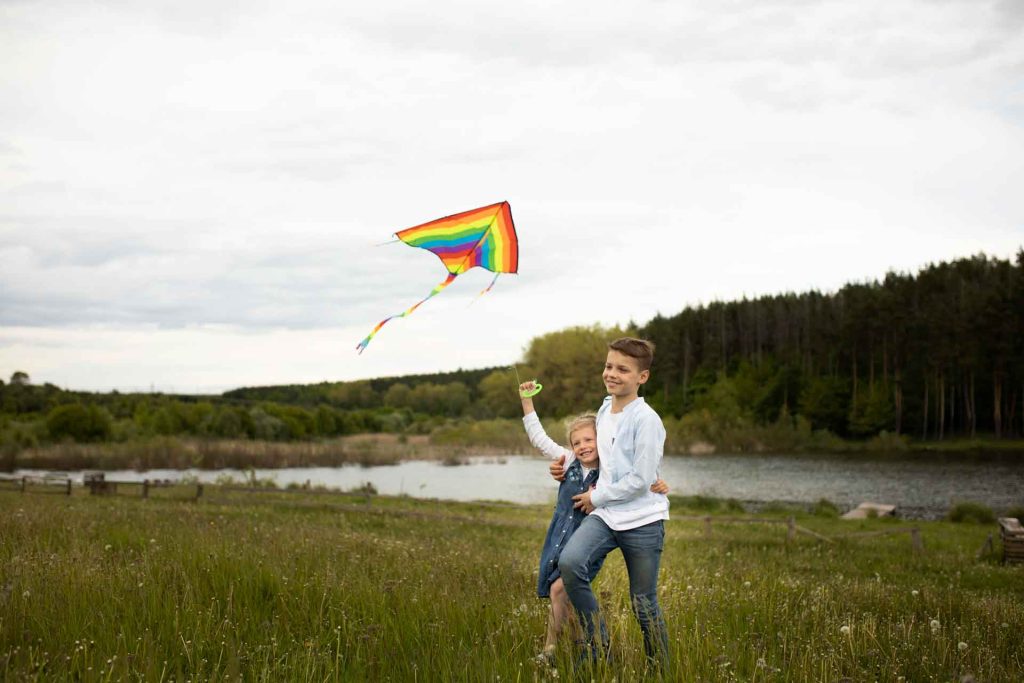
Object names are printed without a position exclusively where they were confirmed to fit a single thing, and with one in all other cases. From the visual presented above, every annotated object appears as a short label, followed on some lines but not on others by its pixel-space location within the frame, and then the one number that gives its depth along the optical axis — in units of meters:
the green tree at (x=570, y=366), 75.38
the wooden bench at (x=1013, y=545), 16.34
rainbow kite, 6.40
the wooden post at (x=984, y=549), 17.73
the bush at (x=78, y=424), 58.78
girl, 5.23
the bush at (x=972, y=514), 29.92
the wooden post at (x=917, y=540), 19.31
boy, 4.94
